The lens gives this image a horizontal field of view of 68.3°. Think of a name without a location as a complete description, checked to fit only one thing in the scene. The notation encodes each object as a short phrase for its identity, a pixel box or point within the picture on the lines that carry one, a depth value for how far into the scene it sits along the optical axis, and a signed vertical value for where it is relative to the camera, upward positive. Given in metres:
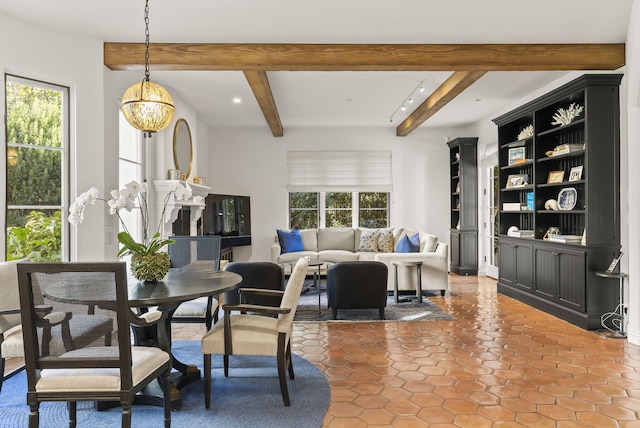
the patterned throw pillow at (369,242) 8.11 -0.55
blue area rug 2.67 -1.20
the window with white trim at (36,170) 3.79 +0.36
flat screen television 7.61 -0.13
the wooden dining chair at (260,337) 2.85 -0.77
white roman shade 9.21 +0.77
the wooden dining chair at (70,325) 2.07 -0.51
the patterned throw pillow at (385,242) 7.99 -0.54
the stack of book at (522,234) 5.93 -0.31
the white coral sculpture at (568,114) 5.15 +1.06
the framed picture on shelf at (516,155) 6.29 +0.74
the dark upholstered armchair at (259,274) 4.64 -0.63
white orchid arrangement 2.85 +0.05
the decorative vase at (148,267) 2.93 -0.35
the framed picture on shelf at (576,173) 5.08 +0.39
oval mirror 6.47 +0.91
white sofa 6.38 -0.68
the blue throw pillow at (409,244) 6.84 -0.49
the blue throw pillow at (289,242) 8.06 -0.54
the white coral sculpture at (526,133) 6.09 +1.01
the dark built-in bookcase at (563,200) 4.64 +0.11
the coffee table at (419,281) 6.03 -0.92
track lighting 6.02 +1.59
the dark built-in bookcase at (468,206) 8.52 +0.07
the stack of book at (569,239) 4.94 -0.31
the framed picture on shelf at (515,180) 6.43 +0.40
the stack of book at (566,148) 5.01 +0.66
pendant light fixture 3.06 +0.69
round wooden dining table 2.07 -0.45
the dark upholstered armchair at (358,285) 5.11 -0.81
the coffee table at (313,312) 5.34 -1.19
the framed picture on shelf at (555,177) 5.42 +0.38
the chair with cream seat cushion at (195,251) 4.00 -0.34
